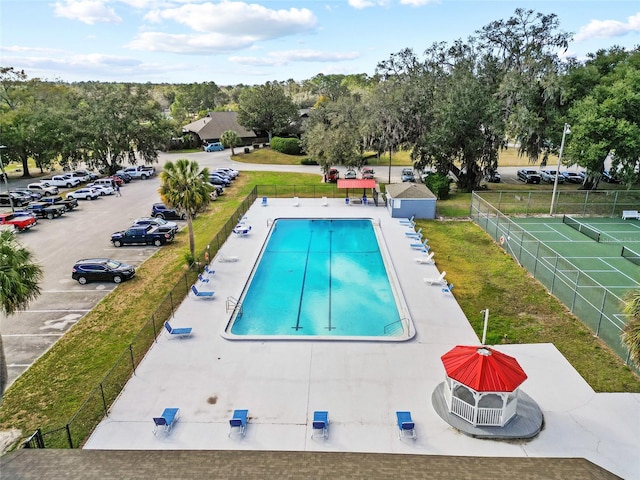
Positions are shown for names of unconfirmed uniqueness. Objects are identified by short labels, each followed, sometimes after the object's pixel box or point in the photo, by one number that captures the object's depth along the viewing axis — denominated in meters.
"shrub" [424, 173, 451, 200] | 37.88
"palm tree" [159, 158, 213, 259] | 23.19
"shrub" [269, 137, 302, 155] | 64.06
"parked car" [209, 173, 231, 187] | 44.59
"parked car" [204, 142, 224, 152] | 70.50
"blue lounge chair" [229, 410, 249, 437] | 12.02
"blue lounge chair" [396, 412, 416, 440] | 11.81
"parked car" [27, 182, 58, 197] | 40.83
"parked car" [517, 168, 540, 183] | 45.06
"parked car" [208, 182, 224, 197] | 41.78
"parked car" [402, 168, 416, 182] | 45.72
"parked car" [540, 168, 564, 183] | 44.89
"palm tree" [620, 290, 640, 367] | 10.98
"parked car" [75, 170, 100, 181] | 48.91
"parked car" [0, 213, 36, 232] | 31.31
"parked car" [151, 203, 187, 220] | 34.06
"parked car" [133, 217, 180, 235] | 29.27
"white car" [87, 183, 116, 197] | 42.23
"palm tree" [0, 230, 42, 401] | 13.48
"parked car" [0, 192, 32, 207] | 37.94
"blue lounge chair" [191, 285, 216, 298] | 20.15
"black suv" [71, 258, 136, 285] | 22.66
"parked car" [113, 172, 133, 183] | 48.33
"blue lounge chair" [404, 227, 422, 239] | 28.22
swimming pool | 18.66
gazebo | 11.90
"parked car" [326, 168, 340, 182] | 45.91
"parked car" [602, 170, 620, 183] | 43.81
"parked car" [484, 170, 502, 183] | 45.17
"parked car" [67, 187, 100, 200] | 40.47
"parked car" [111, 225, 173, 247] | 28.27
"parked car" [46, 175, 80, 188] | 45.22
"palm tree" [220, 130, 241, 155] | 62.81
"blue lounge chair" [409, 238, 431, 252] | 26.11
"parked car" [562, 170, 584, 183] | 43.97
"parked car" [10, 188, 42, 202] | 39.06
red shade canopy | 37.09
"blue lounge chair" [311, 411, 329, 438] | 11.88
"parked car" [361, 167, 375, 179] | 46.31
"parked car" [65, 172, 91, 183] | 47.13
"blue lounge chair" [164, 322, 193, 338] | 16.84
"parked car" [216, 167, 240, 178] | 48.43
